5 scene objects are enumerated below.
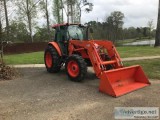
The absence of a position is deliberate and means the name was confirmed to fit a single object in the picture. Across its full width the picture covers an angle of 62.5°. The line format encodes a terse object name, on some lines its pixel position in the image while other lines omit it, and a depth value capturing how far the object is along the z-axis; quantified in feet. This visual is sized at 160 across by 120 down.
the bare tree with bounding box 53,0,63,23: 70.34
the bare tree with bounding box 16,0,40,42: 59.05
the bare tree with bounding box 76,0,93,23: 70.14
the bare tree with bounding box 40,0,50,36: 63.60
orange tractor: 13.01
